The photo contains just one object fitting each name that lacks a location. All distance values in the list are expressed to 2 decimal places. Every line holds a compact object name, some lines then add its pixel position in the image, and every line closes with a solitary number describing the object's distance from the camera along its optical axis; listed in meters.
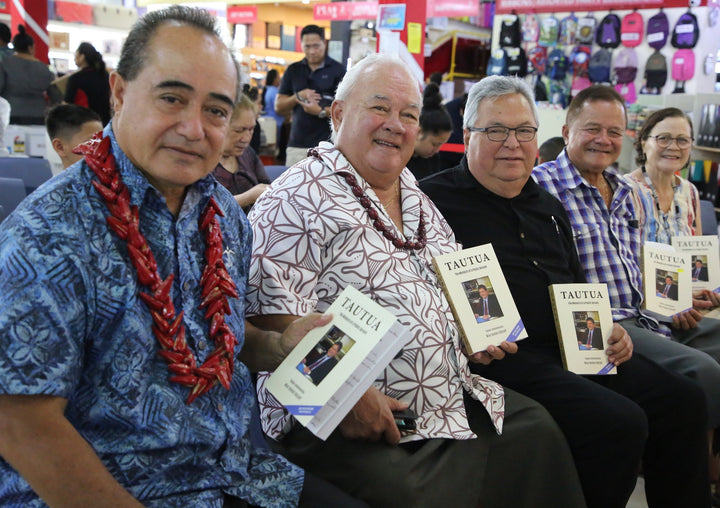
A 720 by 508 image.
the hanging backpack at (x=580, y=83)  9.38
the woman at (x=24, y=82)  7.78
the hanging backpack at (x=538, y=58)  9.66
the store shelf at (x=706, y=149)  6.36
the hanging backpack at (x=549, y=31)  9.51
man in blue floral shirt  1.07
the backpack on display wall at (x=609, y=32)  9.04
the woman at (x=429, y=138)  4.86
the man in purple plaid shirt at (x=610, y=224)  2.80
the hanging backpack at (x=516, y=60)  9.62
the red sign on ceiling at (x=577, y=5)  7.60
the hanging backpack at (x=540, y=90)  9.62
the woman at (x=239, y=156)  3.51
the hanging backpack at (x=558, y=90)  9.64
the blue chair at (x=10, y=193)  3.09
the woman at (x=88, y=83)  6.78
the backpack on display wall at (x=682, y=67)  8.66
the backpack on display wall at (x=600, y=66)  9.17
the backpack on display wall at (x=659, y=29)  8.76
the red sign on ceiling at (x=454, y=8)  10.74
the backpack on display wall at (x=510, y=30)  9.56
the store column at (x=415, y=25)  7.12
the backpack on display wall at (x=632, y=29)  8.95
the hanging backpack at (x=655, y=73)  8.84
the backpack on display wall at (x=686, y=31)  8.55
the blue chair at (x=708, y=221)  4.25
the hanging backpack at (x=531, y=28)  9.59
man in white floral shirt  1.70
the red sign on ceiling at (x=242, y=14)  17.61
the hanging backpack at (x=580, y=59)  9.35
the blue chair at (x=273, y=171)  4.05
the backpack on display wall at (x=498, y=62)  9.66
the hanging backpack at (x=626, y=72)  9.06
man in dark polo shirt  5.70
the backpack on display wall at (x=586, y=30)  9.27
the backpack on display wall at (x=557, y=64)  9.51
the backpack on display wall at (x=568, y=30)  9.41
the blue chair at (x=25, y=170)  3.90
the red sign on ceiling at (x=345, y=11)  12.56
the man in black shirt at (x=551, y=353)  2.12
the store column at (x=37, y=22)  12.89
